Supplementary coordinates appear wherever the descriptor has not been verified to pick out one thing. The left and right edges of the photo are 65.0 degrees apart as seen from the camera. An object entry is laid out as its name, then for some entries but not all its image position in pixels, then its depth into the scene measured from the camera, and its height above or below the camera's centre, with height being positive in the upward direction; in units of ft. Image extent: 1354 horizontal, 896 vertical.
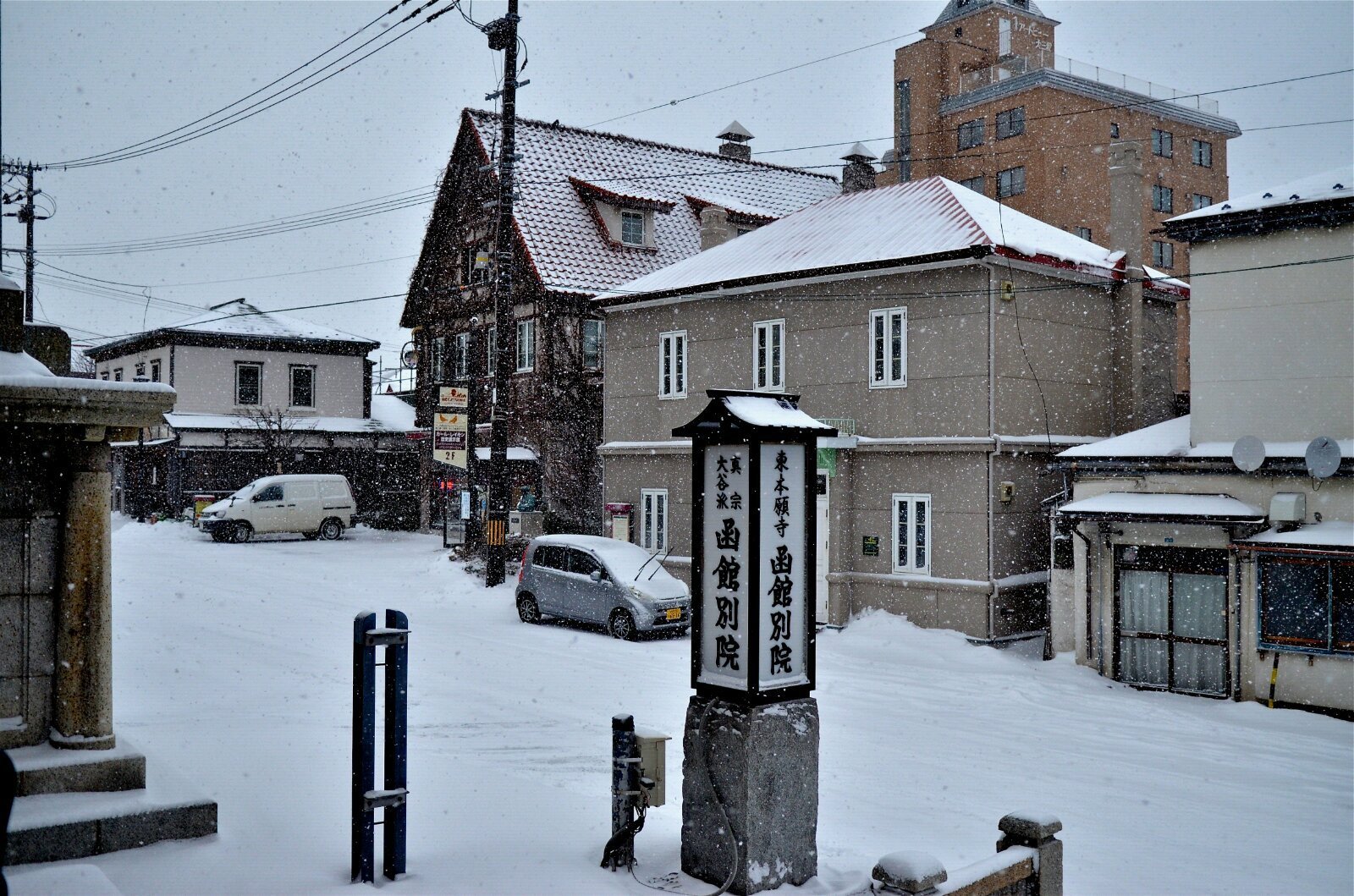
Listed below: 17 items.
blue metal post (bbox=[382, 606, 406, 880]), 22.99 -5.58
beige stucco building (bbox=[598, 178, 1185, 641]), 61.72 +5.77
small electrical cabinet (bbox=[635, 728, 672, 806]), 24.52 -6.84
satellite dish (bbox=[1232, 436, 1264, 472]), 50.08 +0.36
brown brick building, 164.96 +54.46
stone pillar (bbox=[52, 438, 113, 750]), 25.48 -3.82
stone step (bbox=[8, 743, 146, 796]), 24.35 -7.21
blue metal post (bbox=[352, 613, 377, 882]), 22.44 -6.09
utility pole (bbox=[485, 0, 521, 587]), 75.72 +11.93
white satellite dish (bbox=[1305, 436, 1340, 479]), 47.21 +0.19
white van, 106.93 -4.95
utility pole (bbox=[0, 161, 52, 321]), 116.26 +28.52
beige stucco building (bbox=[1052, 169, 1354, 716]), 48.37 -1.75
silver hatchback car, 60.70 -7.40
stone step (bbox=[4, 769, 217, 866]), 22.74 -8.02
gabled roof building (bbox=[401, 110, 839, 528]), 99.91 +21.45
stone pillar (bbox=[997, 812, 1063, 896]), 24.18 -8.73
